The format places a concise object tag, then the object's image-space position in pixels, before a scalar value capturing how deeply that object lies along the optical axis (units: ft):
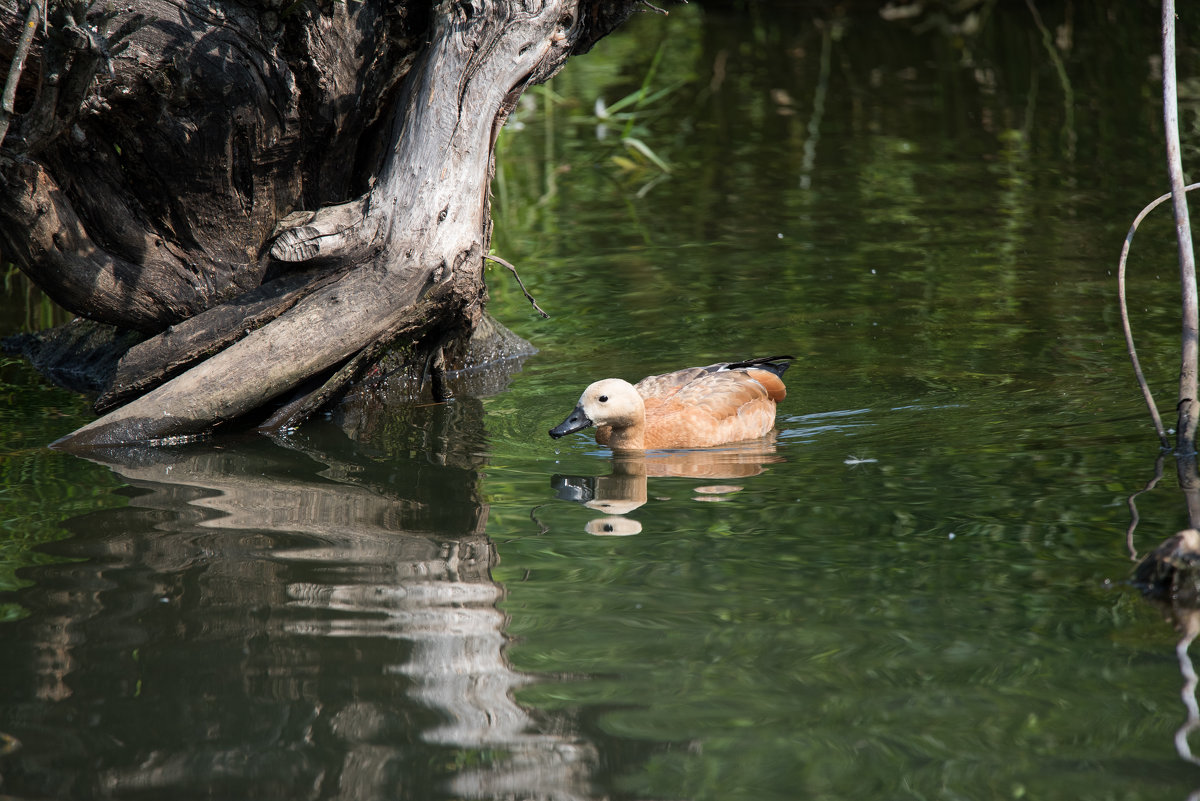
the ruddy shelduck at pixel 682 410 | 42.37
